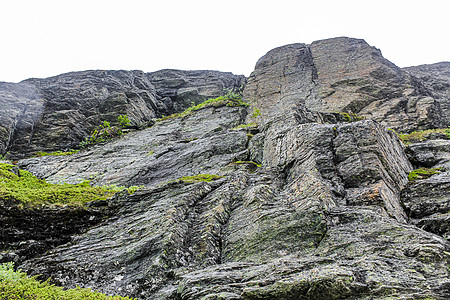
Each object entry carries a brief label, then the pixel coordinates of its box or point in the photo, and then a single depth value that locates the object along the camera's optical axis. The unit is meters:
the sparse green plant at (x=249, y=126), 25.14
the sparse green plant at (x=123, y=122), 34.53
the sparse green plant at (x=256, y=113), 32.27
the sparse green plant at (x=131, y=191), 13.74
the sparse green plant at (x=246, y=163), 17.45
